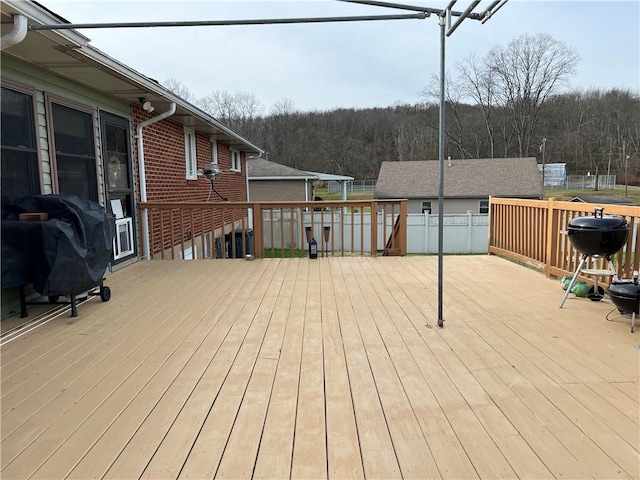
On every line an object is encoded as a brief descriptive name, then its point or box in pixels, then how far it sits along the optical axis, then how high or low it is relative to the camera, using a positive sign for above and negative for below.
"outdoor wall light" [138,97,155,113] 5.73 +1.26
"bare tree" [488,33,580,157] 33.81 +9.62
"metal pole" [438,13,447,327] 2.96 +0.29
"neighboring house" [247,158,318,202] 19.94 +0.57
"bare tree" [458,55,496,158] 35.81 +9.07
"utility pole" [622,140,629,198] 32.84 +1.41
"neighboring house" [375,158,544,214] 22.95 +0.61
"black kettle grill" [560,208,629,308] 3.49 -0.37
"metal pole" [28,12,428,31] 3.04 +1.24
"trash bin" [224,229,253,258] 11.41 -1.26
